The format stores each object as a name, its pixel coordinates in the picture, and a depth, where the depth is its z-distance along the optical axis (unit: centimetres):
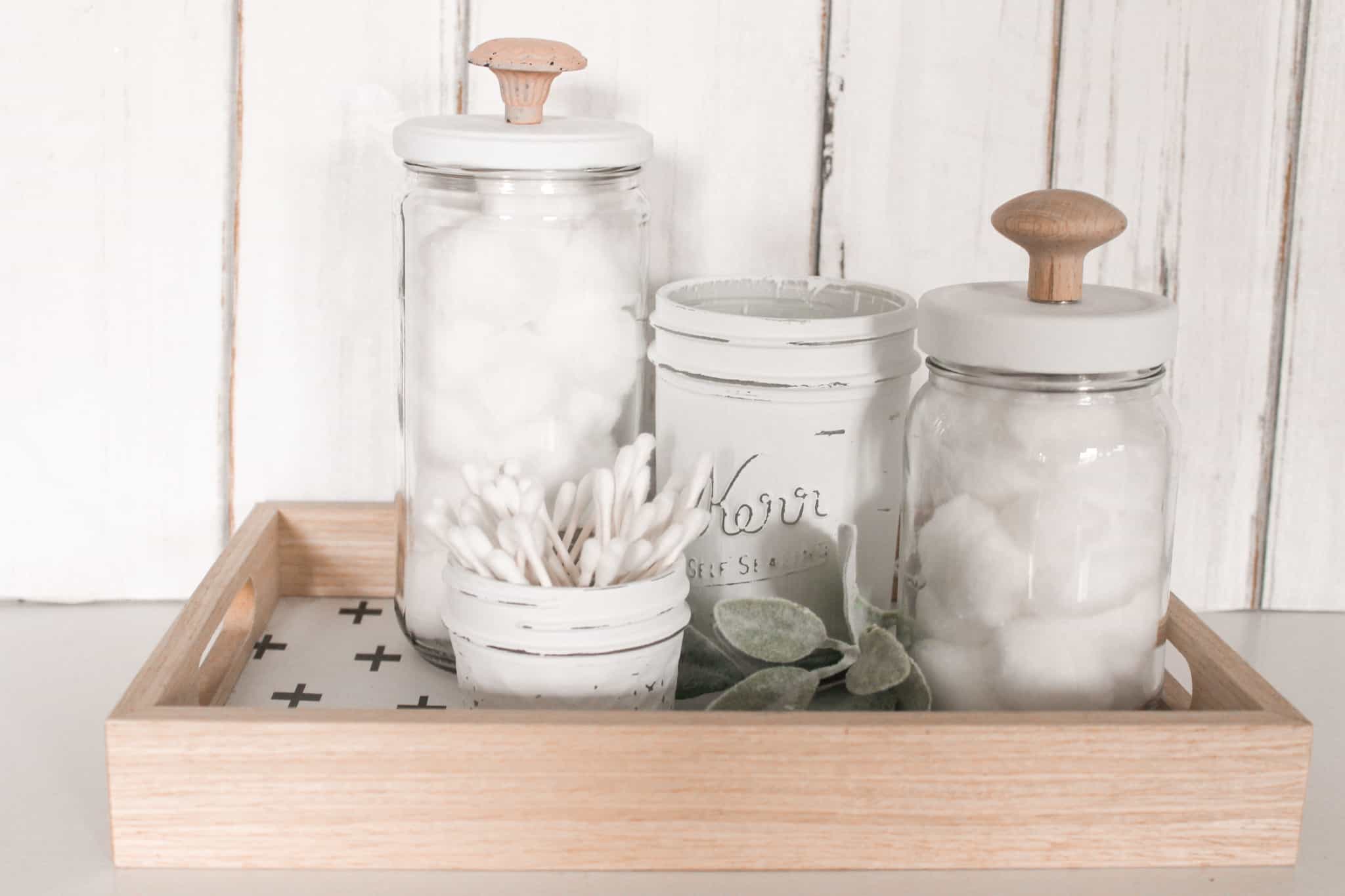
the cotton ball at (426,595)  62
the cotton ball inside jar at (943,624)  52
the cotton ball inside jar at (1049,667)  51
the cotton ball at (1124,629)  51
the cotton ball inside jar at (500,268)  58
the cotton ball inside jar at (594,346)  59
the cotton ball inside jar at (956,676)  52
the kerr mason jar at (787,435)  56
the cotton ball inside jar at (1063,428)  50
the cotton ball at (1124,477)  50
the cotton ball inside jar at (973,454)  51
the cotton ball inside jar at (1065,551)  50
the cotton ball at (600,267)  59
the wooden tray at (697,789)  45
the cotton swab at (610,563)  50
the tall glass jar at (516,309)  58
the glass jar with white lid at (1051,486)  49
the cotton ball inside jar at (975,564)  51
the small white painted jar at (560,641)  50
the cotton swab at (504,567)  50
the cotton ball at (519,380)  59
